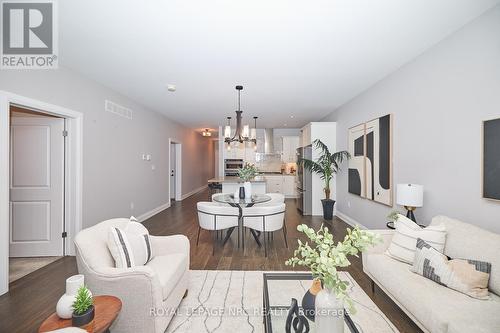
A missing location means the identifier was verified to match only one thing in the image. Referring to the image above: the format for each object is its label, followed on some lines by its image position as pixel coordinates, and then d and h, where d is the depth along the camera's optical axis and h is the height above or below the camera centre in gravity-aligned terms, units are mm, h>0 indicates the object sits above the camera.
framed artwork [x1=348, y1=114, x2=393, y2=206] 3576 +115
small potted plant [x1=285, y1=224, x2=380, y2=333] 1180 -546
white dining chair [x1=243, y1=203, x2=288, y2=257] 3402 -783
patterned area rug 1896 -1353
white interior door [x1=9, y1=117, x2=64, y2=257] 3316 -297
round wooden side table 1259 -900
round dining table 3567 -572
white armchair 1630 -884
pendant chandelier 4039 +609
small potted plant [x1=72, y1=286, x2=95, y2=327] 1261 -819
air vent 4137 +1110
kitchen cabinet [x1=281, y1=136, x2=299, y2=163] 8984 +809
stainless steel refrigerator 5883 -538
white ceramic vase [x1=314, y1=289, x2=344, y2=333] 1220 -799
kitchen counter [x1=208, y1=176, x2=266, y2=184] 5796 -381
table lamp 2648 -349
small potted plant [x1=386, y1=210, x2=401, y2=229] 2743 -630
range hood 9055 +1054
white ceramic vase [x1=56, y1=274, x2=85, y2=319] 1313 -780
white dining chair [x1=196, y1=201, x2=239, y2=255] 3416 -767
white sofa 1386 -921
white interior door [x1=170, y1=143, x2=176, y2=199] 8148 -210
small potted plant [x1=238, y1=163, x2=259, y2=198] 4080 -163
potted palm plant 5395 -16
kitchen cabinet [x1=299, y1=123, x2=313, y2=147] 6028 +871
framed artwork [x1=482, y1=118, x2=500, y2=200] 1981 +63
